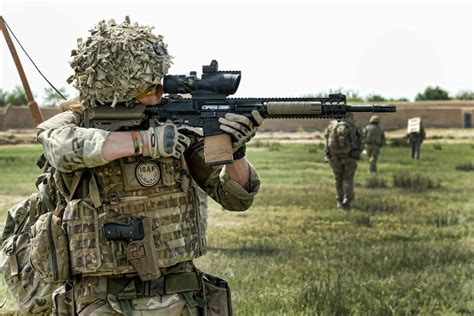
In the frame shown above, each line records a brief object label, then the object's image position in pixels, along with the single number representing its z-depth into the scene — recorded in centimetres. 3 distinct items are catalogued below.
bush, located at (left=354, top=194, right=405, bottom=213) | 1759
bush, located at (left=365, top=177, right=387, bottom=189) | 2273
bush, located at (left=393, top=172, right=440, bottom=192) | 2202
